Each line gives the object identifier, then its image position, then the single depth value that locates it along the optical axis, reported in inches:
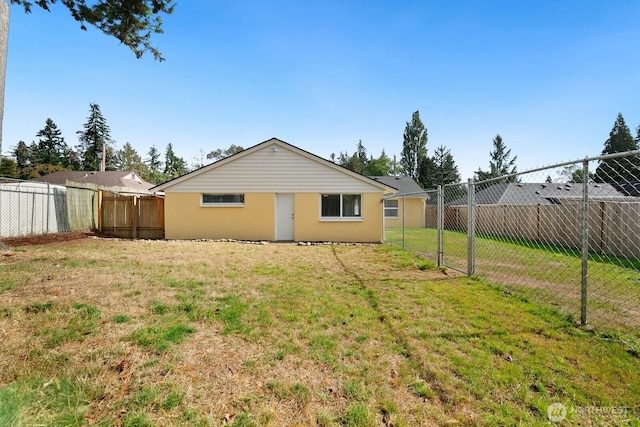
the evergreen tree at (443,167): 1651.1
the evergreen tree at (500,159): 1841.8
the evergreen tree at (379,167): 1980.8
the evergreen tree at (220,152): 2178.2
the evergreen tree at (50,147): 1919.3
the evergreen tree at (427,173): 1651.1
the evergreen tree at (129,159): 2043.6
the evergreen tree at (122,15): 288.5
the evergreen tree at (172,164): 2387.4
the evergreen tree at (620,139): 1472.7
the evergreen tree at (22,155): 1862.7
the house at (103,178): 1158.3
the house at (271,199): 494.6
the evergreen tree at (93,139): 1911.9
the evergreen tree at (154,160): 2746.1
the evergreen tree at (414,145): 1710.1
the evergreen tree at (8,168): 1498.5
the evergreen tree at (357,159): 2220.7
